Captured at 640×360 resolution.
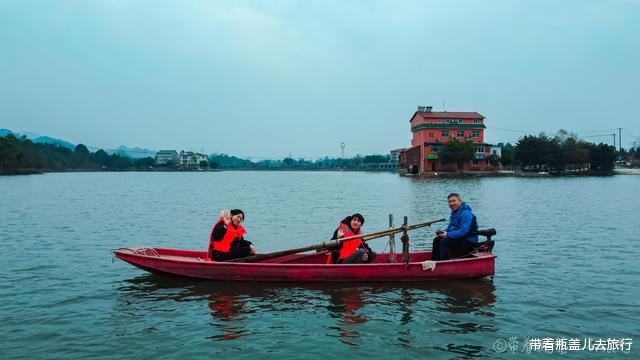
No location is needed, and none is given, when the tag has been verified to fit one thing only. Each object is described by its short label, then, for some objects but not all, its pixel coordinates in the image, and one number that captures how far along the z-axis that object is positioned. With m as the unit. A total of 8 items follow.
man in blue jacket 12.34
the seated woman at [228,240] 12.38
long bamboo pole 11.99
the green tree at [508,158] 104.07
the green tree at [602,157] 99.88
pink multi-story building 98.81
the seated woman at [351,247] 12.25
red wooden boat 12.18
